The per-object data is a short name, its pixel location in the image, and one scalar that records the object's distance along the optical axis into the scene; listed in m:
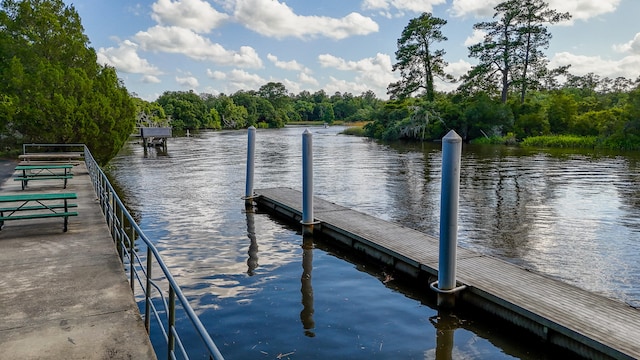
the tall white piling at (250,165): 13.17
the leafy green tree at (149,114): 64.50
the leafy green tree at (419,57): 55.28
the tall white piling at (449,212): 6.14
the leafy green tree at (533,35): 48.09
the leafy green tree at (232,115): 103.56
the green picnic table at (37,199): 6.82
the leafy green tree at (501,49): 48.84
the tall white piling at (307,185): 9.78
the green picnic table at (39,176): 10.43
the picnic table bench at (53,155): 14.08
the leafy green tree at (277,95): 136.38
